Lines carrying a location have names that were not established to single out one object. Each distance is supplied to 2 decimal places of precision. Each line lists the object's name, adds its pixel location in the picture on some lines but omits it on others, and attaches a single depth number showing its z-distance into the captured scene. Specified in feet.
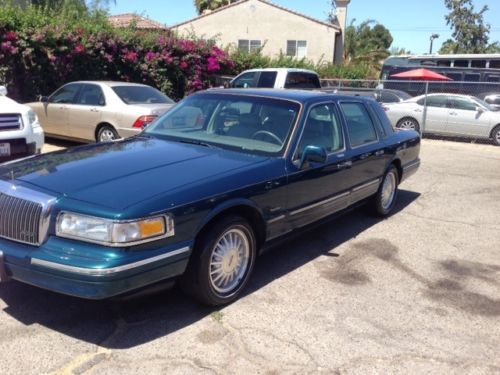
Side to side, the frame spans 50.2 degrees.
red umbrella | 68.08
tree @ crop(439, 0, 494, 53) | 159.33
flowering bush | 41.29
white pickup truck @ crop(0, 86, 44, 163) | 22.13
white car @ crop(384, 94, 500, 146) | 50.03
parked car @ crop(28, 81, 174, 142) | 31.32
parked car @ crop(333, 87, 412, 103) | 55.06
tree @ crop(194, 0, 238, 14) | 127.34
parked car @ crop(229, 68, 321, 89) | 48.52
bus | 59.93
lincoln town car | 10.76
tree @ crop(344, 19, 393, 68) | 112.68
